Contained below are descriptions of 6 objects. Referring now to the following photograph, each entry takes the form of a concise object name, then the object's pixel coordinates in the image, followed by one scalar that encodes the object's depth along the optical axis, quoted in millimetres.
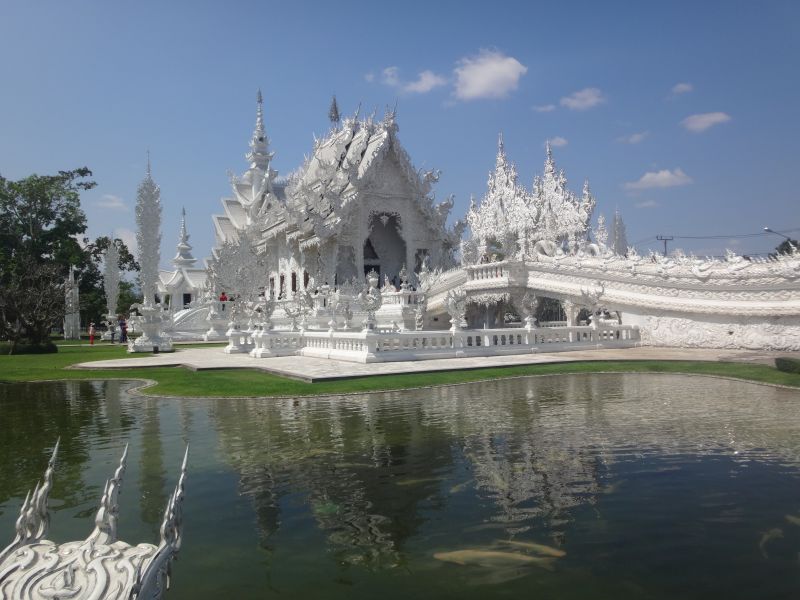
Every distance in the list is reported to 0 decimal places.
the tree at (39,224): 36750
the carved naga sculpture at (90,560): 2201
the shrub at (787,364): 10719
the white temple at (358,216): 27641
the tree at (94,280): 42469
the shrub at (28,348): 21641
